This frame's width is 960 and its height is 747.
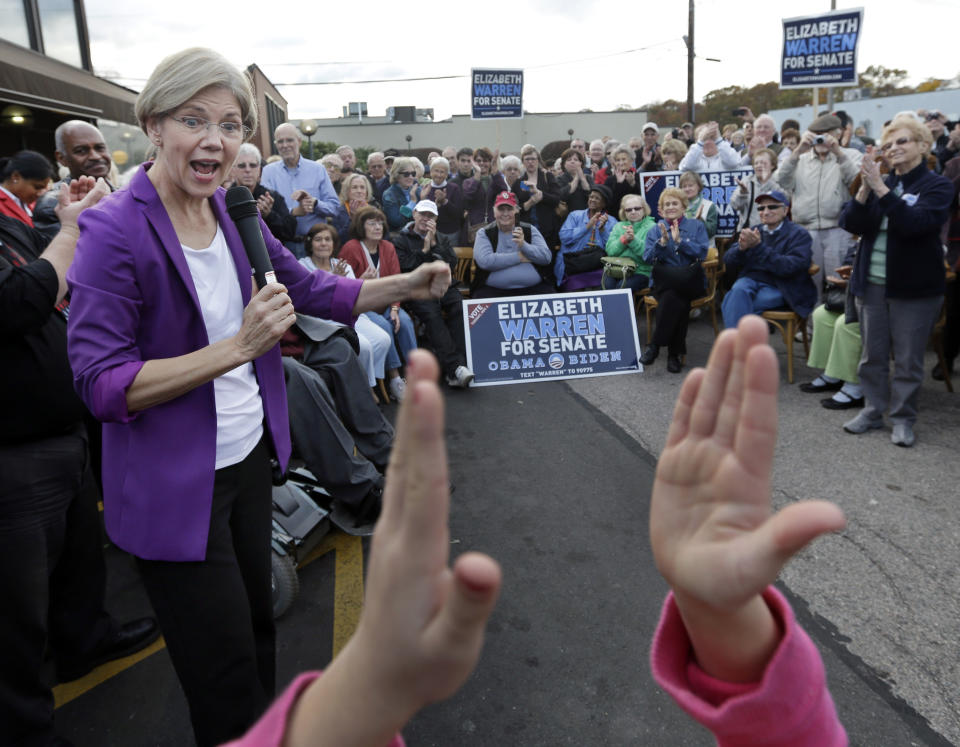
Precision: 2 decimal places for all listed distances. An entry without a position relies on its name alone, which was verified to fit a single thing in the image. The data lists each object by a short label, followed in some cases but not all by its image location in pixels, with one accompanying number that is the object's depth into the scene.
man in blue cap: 6.66
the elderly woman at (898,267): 4.84
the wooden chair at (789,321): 6.73
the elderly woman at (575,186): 9.39
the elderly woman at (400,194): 9.36
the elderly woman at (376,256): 6.85
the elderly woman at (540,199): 9.03
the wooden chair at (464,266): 8.88
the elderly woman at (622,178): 9.58
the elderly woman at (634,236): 8.04
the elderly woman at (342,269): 6.31
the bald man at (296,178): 7.59
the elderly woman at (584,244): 8.55
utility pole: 24.98
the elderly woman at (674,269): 7.36
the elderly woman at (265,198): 6.53
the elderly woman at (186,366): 1.57
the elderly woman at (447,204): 9.44
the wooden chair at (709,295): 7.84
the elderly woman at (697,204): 7.88
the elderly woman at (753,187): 8.20
